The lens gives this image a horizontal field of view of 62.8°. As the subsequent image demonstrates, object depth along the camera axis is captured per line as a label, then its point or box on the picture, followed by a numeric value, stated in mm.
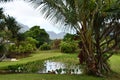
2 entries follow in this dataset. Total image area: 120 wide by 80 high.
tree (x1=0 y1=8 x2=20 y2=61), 5449
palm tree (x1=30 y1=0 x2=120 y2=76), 4270
